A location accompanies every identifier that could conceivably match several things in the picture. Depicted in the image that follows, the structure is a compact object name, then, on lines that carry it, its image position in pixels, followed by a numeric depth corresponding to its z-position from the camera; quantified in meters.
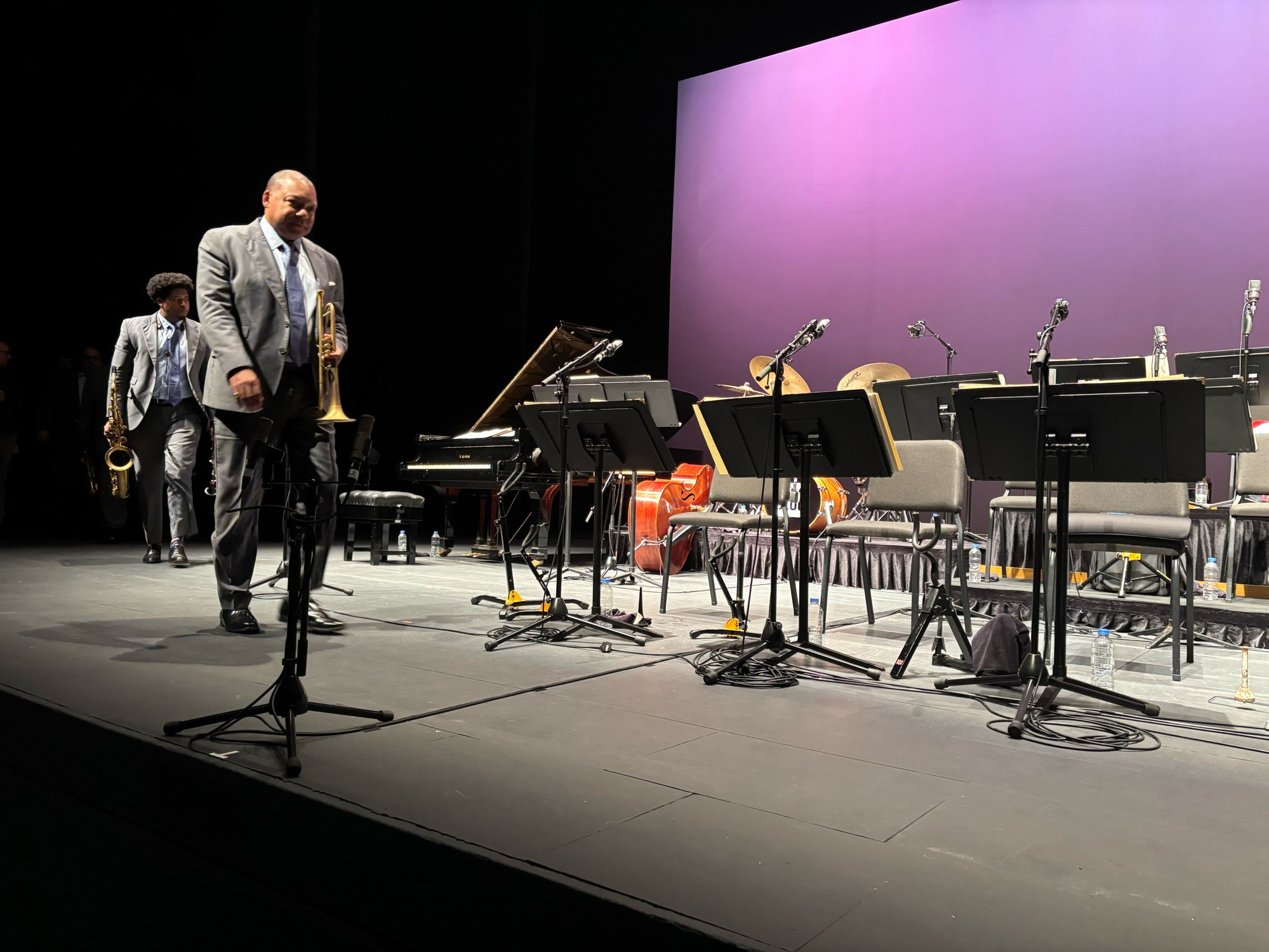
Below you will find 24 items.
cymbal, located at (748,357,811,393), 6.55
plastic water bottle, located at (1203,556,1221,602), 4.85
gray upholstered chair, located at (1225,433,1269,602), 4.08
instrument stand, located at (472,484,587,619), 4.06
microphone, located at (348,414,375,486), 2.22
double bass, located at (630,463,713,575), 6.74
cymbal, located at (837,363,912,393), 6.51
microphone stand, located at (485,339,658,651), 3.61
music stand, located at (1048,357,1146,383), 4.31
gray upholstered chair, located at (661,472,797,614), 4.20
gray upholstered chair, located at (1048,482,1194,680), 3.40
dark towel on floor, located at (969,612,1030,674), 3.04
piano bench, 6.53
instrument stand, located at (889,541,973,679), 3.12
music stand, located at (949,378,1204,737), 2.64
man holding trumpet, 3.20
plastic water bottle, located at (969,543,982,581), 5.81
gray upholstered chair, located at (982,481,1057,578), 4.25
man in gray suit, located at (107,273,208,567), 5.71
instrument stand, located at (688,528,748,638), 3.76
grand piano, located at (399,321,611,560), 6.48
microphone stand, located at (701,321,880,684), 3.05
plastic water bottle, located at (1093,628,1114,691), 3.06
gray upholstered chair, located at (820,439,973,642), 3.67
